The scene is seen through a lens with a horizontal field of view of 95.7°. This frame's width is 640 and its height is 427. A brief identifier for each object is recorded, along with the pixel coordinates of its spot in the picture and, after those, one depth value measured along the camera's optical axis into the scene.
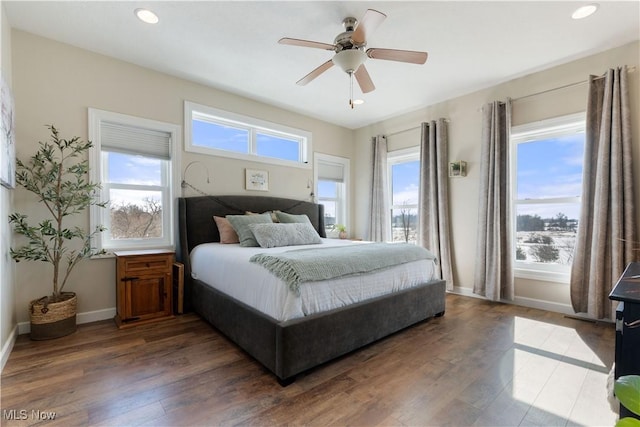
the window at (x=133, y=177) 3.04
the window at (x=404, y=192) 4.70
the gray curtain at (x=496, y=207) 3.52
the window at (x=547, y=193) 3.24
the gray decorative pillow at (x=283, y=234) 3.11
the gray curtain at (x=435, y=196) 4.09
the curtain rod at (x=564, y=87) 2.79
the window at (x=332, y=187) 5.11
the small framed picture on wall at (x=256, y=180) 4.13
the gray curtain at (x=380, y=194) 4.99
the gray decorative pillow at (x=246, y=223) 3.22
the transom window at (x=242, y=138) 3.73
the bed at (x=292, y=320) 1.87
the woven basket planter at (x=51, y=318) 2.45
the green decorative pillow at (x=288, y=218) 3.89
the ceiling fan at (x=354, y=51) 2.18
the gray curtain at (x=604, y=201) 2.74
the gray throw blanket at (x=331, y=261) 1.94
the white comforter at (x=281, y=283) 1.94
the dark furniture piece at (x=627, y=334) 1.01
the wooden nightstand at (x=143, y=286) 2.82
